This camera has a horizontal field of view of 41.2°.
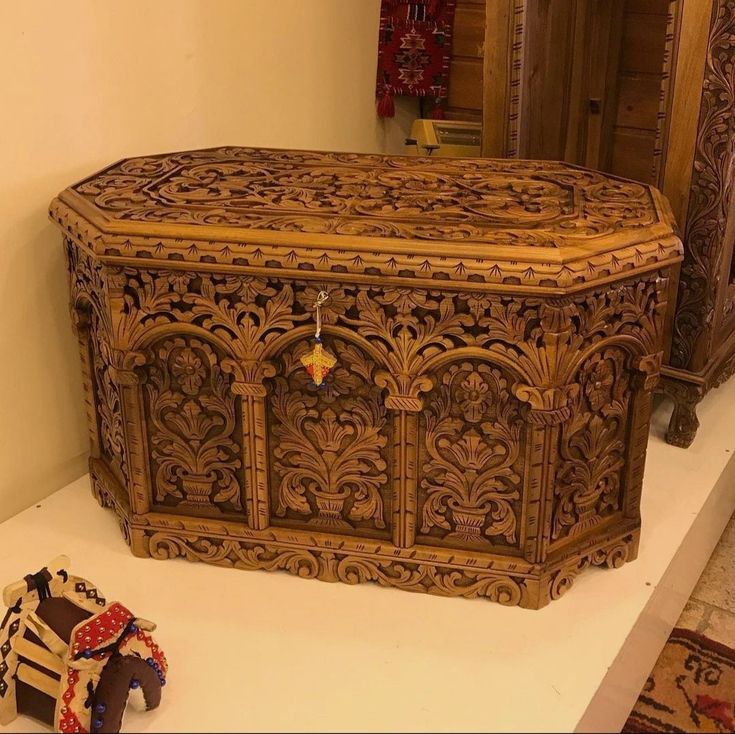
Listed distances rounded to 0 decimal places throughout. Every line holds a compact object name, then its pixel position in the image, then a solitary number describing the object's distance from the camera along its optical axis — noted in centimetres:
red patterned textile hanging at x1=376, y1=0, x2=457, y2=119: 209
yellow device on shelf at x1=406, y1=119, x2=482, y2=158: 205
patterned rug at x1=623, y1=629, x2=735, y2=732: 134
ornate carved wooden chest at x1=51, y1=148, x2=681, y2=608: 117
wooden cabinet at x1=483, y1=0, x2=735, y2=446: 153
